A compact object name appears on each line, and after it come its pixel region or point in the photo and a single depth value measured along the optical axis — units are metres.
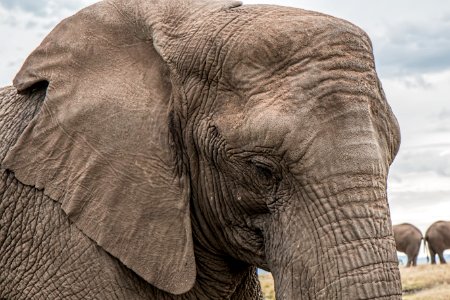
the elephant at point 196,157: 4.52
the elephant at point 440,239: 40.69
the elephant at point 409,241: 42.06
